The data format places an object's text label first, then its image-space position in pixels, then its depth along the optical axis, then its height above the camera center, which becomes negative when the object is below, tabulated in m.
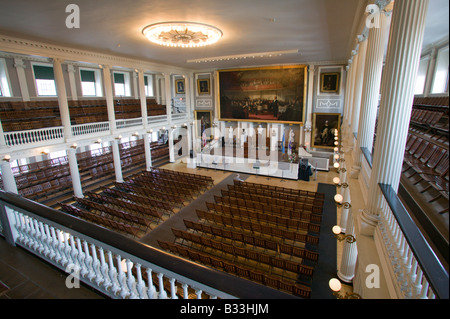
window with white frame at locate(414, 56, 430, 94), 13.04 +1.65
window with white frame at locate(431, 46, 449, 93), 11.20 +1.56
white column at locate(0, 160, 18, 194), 9.49 -2.71
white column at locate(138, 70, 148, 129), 15.37 +0.46
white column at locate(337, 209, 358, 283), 6.46 -4.28
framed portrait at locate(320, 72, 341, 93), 16.73 +1.61
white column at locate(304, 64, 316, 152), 17.30 -0.35
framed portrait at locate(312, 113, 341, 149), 17.33 -1.66
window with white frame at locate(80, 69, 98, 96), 18.33 +1.94
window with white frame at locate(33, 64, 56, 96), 15.49 +1.86
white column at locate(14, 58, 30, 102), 14.27 +1.81
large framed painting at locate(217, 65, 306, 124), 17.83 +0.92
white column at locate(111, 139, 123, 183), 14.55 -3.40
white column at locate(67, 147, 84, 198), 11.94 -3.26
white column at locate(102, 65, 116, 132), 13.20 +0.52
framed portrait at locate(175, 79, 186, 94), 23.37 +1.99
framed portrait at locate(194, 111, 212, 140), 21.62 -1.31
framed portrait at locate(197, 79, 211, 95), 21.03 +1.69
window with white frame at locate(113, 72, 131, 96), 21.38 +2.13
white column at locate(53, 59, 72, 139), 10.90 +0.45
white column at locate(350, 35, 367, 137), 7.94 +0.71
